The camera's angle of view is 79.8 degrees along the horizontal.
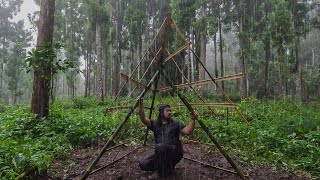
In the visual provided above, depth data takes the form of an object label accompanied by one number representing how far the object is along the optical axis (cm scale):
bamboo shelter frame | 292
